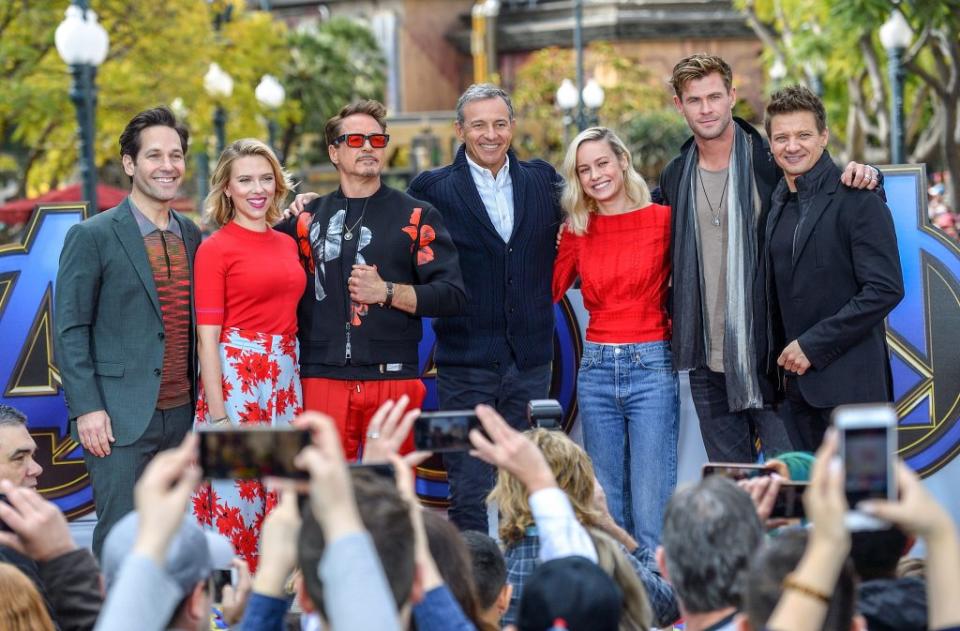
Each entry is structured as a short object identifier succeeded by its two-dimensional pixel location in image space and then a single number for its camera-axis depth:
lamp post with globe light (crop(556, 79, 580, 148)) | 29.81
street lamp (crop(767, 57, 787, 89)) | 27.62
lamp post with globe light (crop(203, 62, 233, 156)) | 22.53
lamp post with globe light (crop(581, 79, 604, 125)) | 29.02
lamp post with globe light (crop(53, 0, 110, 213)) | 14.37
